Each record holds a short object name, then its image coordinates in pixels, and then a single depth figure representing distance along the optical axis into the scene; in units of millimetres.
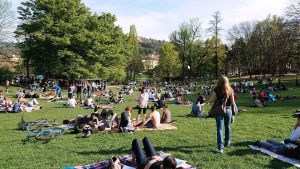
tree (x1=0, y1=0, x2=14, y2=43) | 54344
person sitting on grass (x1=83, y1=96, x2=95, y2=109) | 25312
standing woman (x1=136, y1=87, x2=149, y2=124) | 18156
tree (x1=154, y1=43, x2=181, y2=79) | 85188
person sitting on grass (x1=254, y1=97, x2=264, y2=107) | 24012
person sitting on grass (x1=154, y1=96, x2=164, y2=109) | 23659
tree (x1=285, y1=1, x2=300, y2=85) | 41000
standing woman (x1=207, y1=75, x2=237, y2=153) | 9867
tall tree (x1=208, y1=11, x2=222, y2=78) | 75188
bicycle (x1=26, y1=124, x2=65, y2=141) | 13062
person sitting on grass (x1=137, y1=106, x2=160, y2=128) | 15102
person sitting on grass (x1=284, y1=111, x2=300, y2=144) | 10055
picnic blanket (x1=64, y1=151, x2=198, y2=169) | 8703
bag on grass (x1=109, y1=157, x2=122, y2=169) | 8047
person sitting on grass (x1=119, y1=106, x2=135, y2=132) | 14133
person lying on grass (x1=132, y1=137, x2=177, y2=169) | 7016
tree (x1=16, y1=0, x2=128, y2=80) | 46938
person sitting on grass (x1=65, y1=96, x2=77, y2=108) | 26000
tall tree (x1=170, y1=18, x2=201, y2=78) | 84938
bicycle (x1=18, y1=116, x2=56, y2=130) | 14922
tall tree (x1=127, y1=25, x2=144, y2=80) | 92375
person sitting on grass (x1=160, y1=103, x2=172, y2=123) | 16609
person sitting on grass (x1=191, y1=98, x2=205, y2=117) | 19312
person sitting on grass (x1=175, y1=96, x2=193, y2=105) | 27706
